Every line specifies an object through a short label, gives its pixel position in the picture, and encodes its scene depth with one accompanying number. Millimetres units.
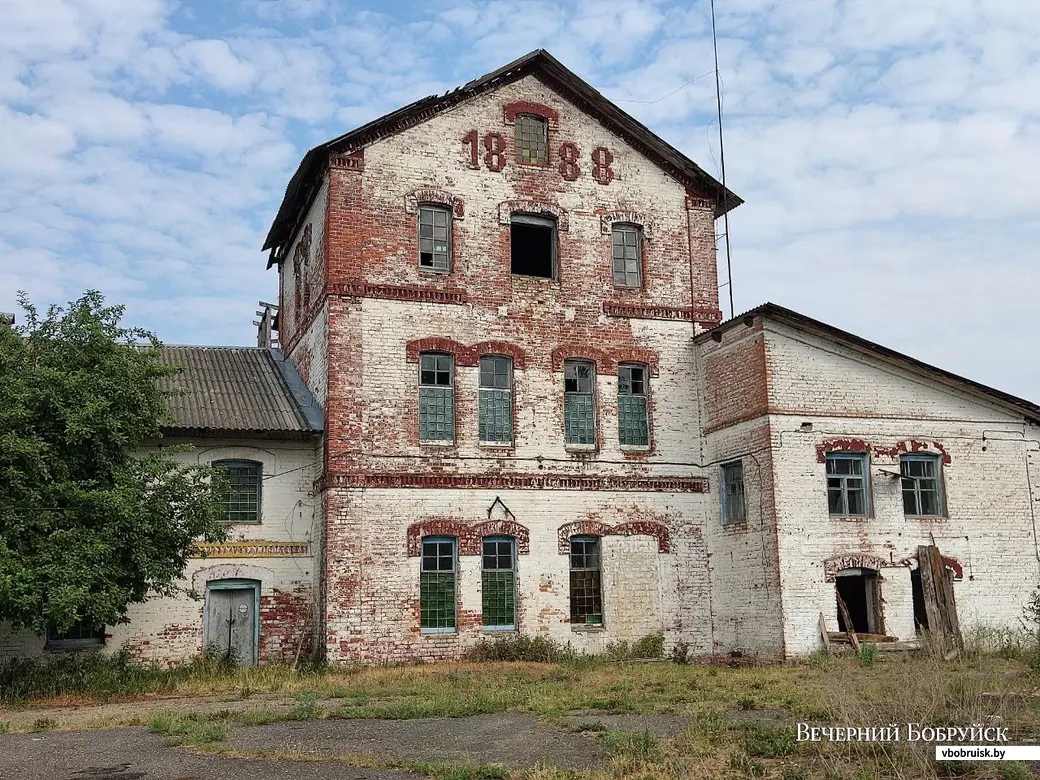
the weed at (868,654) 17491
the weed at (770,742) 9383
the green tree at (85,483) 15078
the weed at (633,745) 9227
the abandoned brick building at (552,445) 18844
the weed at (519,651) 18656
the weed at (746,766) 8641
